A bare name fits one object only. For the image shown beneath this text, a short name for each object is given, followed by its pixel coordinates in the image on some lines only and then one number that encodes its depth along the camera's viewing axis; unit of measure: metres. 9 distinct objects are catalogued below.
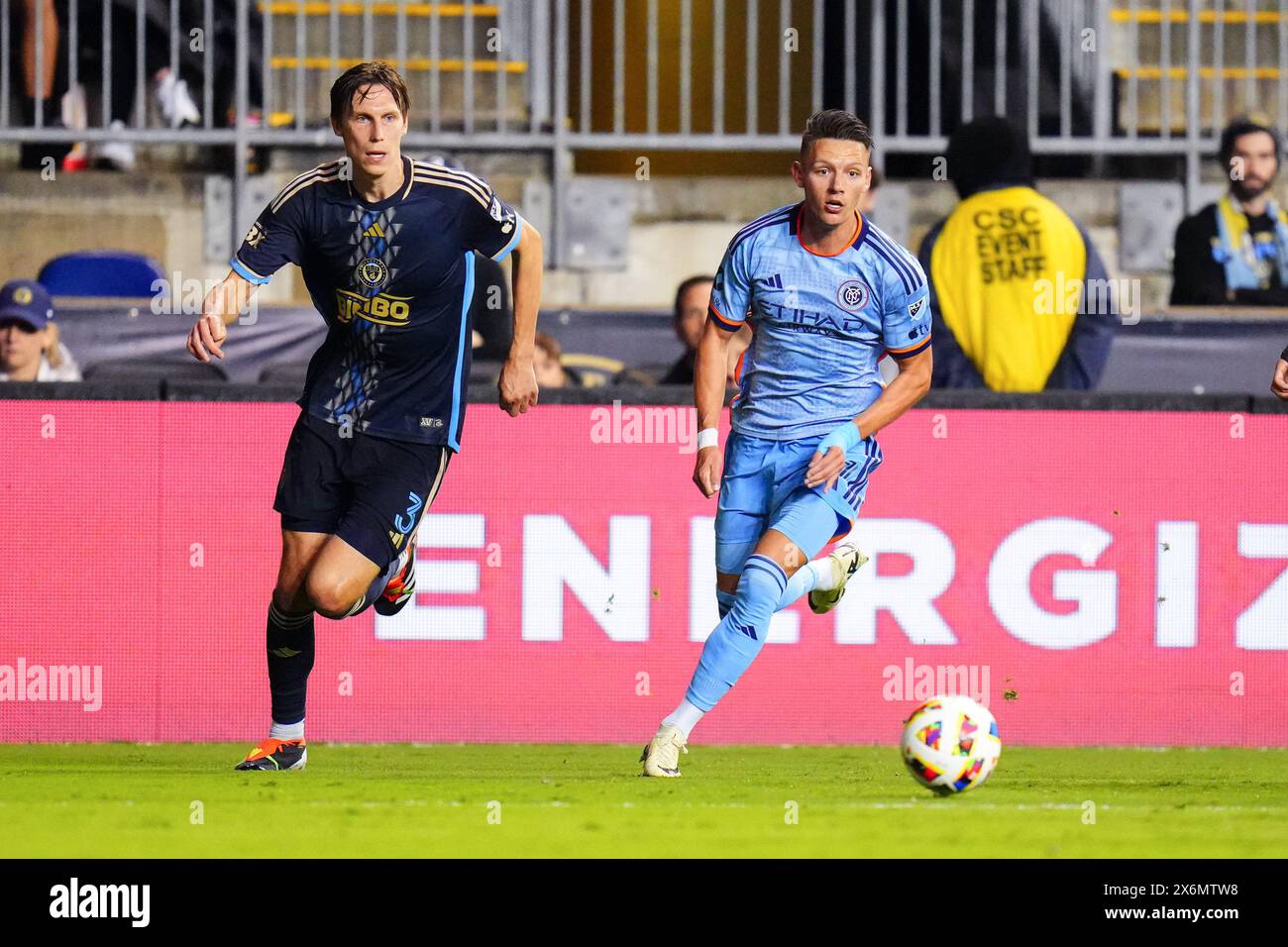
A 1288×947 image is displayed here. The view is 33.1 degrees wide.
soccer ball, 6.89
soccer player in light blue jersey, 7.62
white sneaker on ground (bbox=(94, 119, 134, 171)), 13.38
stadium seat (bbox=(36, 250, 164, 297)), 12.64
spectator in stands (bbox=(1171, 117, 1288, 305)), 11.91
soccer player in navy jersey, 7.69
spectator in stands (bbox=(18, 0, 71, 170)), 13.02
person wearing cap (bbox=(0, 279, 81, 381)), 10.85
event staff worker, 10.27
